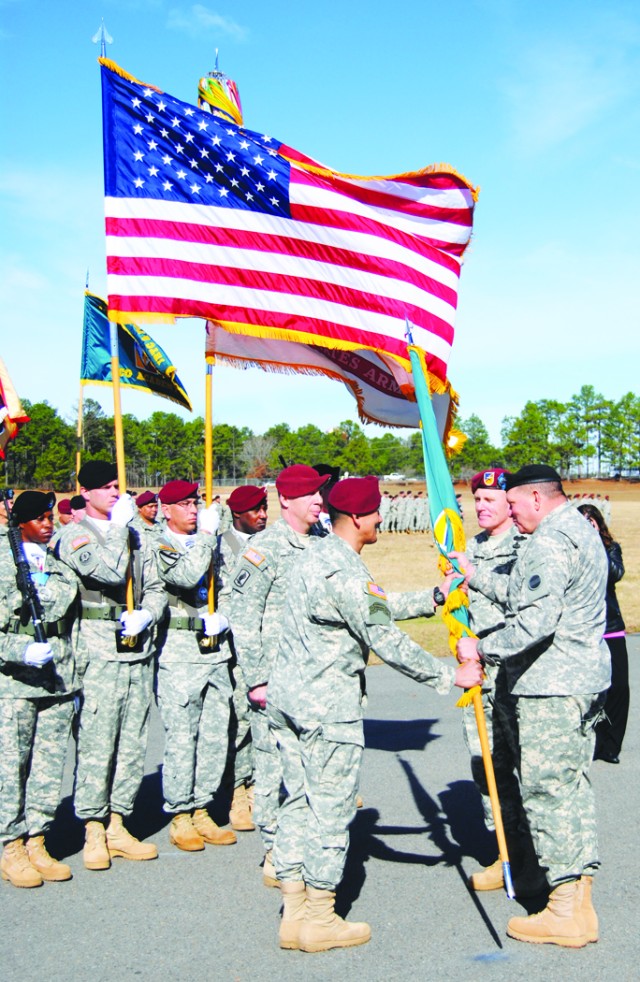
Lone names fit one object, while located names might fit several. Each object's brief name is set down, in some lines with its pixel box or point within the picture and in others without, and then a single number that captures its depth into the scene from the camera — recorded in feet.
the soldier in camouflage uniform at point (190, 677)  17.20
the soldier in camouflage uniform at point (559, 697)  12.87
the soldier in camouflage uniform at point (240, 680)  18.35
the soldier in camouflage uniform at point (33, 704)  15.35
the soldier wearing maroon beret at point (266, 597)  16.15
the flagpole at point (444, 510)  13.56
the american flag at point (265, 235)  18.62
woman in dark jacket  21.75
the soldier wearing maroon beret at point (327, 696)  12.95
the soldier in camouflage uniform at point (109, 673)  16.33
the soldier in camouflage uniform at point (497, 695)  14.76
